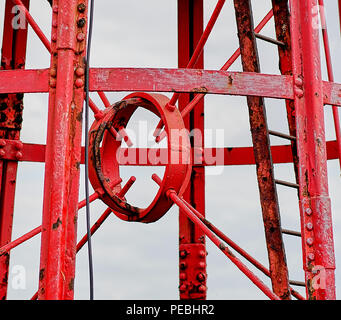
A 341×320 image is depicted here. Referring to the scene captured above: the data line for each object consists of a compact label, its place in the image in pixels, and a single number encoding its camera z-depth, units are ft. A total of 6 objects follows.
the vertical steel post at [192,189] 28.96
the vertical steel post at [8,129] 27.89
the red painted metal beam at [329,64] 25.07
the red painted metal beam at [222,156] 32.45
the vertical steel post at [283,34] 22.24
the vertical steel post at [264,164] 20.72
